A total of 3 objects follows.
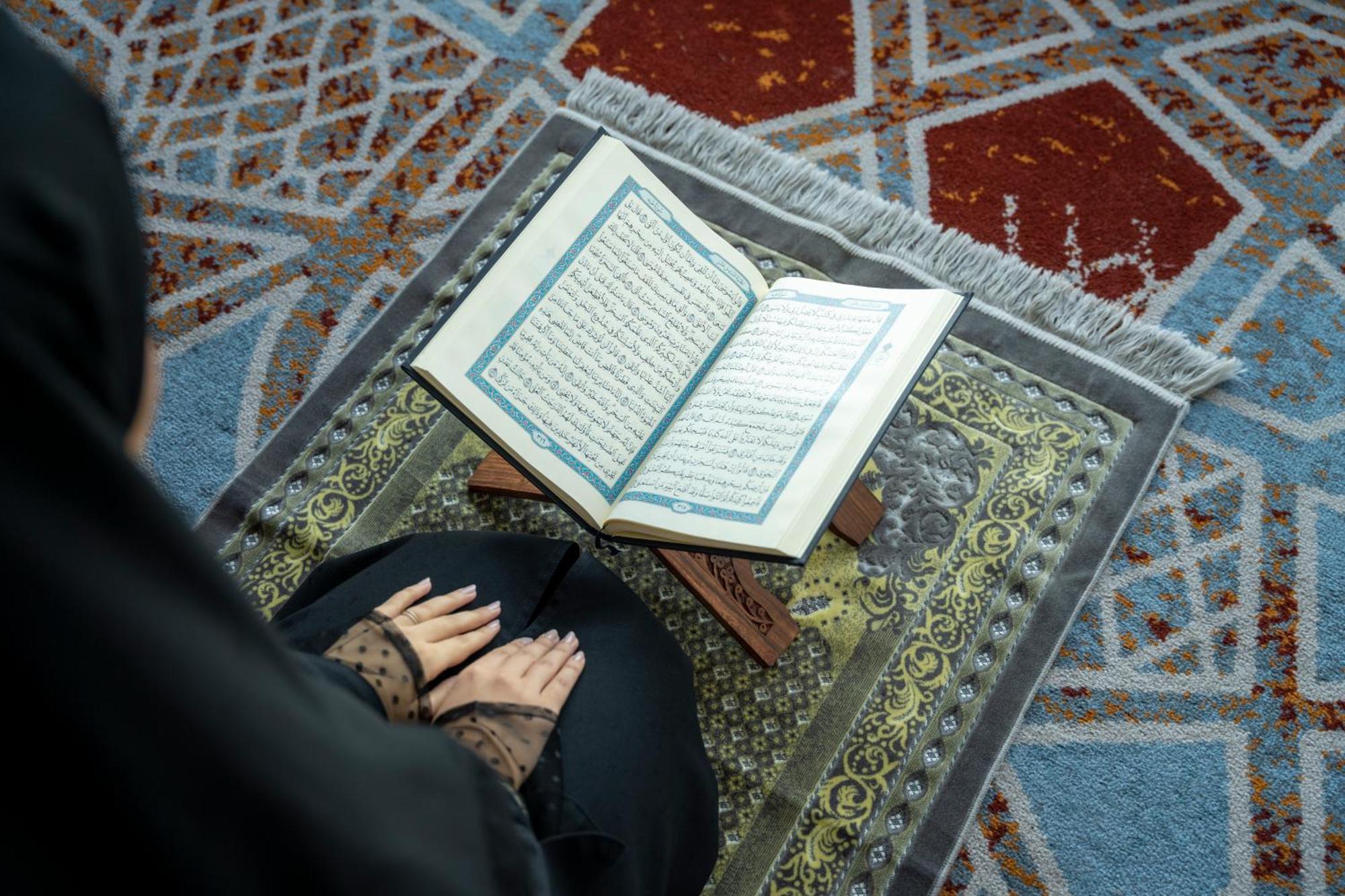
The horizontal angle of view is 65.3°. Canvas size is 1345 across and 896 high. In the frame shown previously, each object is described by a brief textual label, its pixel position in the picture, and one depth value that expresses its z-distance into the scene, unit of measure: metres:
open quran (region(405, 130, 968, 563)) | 0.99
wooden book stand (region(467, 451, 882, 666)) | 1.29
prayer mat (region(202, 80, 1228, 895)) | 1.29
